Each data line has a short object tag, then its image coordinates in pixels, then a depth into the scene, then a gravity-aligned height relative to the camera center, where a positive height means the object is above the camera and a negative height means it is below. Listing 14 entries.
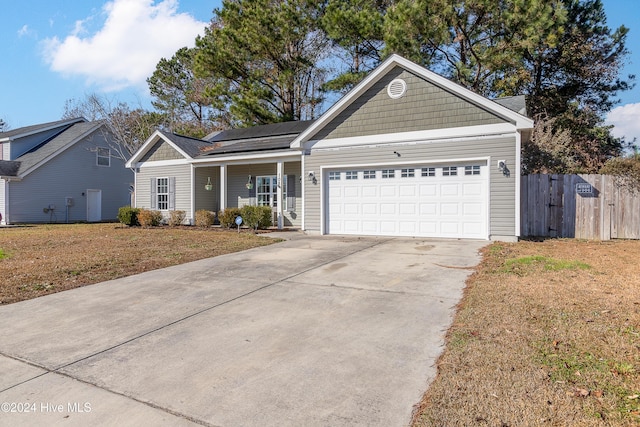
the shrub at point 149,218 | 16.64 -0.48
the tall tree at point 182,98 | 28.73 +8.95
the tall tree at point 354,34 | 19.48 +9.56
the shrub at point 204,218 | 15.58 -0.44
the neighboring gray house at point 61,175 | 20.77 +2.00
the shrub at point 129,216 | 16.92 -0.40
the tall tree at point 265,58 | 21.64 +9.44
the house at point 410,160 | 10.20 +1.50
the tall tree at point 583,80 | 18.19 +6.79
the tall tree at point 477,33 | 16.17 +8.42
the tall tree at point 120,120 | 25.20 +6.42
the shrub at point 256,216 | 13.98 -0.31
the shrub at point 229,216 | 14.71 -0.34
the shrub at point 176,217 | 16.42 -0.43
